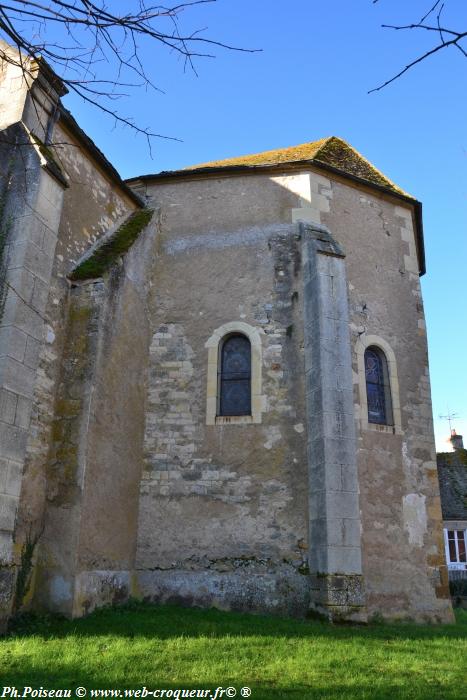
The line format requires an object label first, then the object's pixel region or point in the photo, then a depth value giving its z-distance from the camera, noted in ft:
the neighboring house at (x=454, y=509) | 60.70
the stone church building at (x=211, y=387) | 25.99
